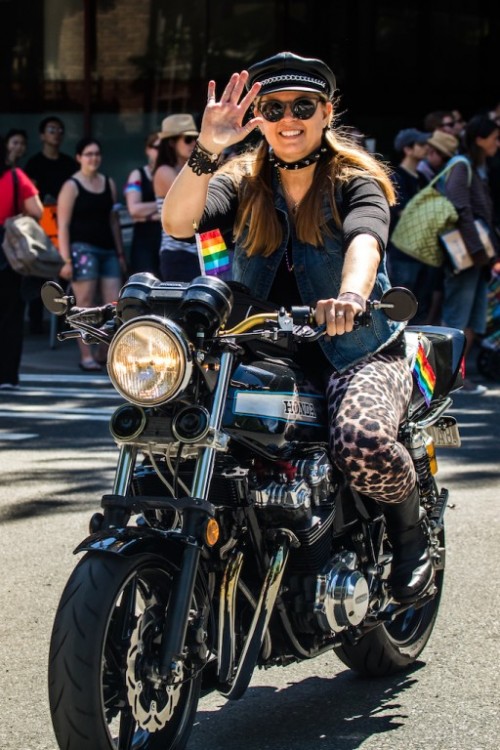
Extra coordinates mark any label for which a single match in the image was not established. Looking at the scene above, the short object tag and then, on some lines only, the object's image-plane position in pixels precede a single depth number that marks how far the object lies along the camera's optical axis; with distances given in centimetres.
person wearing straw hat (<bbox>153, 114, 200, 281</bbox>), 1013
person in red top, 1079
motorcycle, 349
